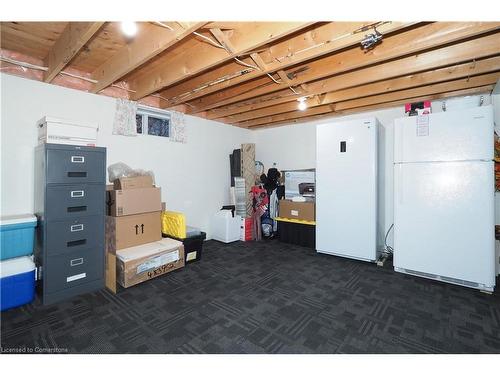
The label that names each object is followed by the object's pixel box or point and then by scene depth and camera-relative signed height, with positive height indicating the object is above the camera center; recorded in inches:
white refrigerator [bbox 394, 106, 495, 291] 94.7 -4.2
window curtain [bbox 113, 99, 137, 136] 126.3 +38.6
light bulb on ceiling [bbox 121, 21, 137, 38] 59.8 +42.1
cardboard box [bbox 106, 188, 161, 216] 105.9 -6.6
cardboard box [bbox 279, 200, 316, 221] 152.6 -15.5
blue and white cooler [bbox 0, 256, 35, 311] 80.7 -34.2
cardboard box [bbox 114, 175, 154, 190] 109.3 +2.5
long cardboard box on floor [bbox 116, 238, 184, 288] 98.2 -33.5
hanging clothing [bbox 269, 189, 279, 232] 180.9 -16.1
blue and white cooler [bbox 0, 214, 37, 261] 83.9 -18.0
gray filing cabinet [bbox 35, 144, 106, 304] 87.4 -12.4
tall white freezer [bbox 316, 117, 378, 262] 124.6 -0.8
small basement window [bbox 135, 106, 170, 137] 137.5 +40.9
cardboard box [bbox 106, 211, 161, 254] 106.0 -20.8
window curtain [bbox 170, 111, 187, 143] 151.6 +40.3
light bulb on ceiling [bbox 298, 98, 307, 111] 131.7 +48.3
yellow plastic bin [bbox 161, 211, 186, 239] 125.0 -20.6
